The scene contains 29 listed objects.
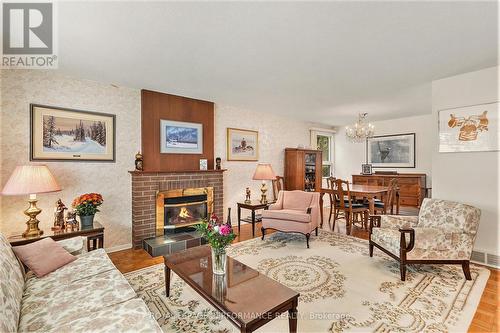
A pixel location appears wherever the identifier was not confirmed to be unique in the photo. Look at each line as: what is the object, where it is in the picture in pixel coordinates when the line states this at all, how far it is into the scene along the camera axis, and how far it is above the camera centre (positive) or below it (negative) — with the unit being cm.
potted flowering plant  283 -51
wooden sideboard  566 -49
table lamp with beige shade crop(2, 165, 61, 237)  232 -19
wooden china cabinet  580 -9
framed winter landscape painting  289 +43
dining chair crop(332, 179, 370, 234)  437 -79
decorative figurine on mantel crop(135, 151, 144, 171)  359 +7
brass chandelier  473 +72
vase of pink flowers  184 -59
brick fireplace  358 -42
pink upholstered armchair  358 -78
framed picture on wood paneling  391 +52
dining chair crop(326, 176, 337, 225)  469 -67
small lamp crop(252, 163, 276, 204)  454 -14
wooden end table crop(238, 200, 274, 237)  416 -75
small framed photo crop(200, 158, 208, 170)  436 +4
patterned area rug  186 -127
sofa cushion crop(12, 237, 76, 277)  188 -76
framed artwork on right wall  294 +50
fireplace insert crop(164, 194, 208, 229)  395 -80
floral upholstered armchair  253 -85
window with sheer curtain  726 +54
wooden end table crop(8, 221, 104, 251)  235 -76
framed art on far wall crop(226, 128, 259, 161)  488 +47
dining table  426 -51
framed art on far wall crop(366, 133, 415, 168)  615 +42
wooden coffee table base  139 -89
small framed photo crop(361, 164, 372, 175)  651 -10
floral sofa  127 -88
